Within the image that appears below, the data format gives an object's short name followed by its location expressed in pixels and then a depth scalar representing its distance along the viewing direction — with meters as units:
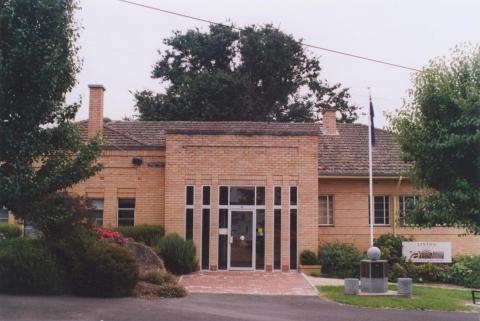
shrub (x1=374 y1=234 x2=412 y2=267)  22.20
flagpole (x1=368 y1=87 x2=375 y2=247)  20.91
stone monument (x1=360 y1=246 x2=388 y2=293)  17.17
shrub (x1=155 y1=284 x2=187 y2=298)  15.40
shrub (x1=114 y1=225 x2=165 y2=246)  23.19
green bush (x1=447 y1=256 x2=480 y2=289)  20.57
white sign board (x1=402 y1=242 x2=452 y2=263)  22.69
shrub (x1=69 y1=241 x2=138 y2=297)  14.55
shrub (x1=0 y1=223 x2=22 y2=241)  23.49
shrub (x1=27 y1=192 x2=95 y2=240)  13.90
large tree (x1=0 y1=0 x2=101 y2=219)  12.82
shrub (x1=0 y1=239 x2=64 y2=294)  14.02
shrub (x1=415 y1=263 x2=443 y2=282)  21.30
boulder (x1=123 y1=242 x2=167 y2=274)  19.34
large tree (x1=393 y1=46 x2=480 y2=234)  14.22
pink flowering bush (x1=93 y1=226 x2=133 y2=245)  18.73
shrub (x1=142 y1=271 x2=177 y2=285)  16.78
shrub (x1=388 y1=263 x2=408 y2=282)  20.92
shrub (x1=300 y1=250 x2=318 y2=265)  23.00
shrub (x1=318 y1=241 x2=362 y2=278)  21.93
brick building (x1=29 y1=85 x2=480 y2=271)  23.53
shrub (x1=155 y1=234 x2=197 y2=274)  21.52
